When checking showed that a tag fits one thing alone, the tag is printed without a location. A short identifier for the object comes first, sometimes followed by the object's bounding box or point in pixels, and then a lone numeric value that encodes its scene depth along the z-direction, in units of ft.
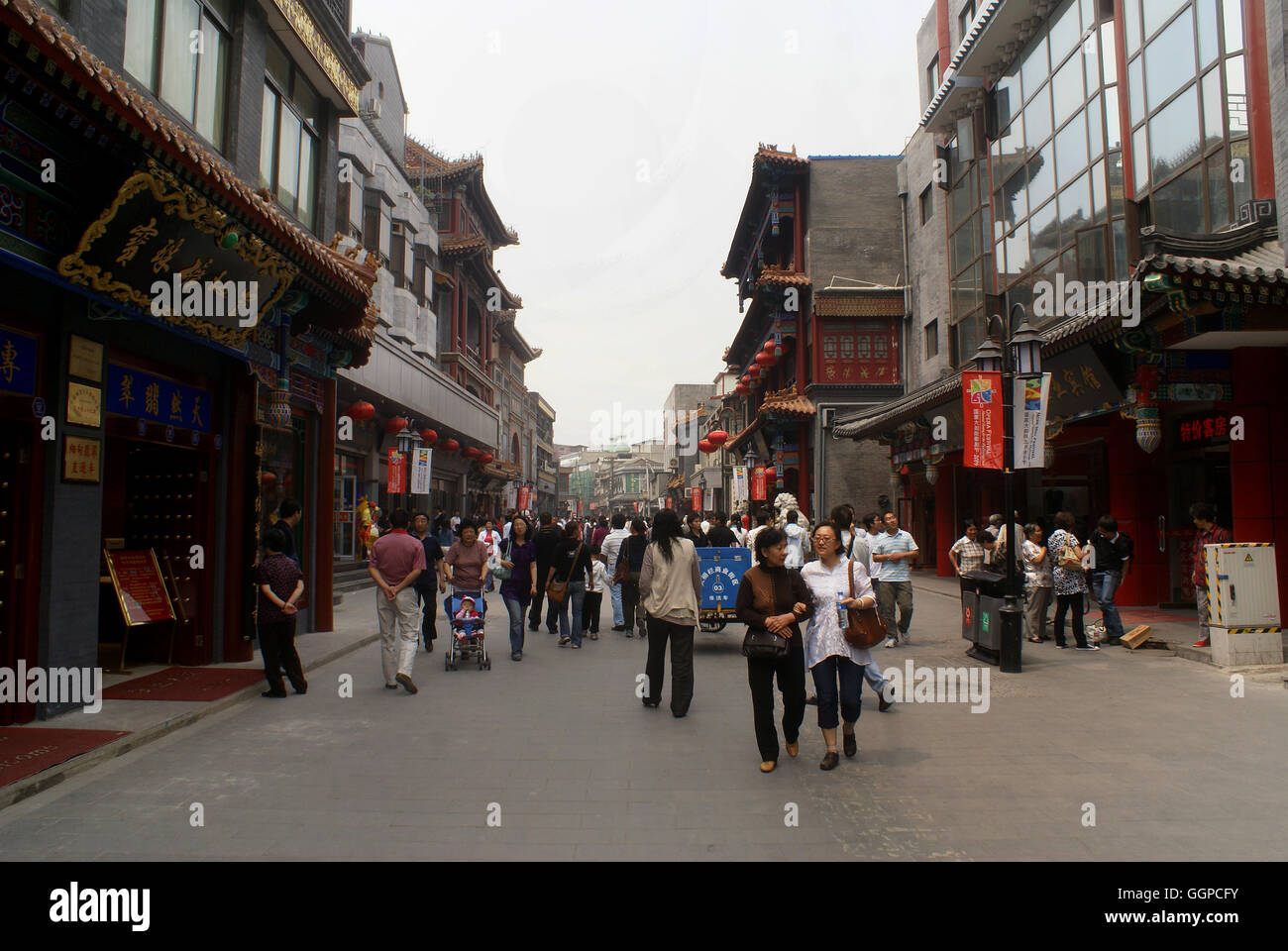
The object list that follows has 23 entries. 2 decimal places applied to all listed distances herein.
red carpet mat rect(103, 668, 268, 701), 25.46
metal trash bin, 31.74
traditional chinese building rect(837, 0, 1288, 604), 34.04
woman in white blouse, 19.29
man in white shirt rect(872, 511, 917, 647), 34.82
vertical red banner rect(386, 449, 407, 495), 65.67
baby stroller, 31.71
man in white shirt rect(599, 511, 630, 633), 41.88
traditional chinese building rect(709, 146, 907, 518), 88.69
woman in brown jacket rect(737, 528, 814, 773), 18.67
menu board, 28.57
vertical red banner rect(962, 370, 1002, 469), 35.91
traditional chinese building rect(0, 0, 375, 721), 20.83
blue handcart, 36.68
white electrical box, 29.76
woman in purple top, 34.17
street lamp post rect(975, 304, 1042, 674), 30.73
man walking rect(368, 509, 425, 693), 27.71
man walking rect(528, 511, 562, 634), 37.99
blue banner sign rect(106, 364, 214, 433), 26.23
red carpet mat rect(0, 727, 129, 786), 17.57
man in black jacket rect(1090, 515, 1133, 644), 35.91
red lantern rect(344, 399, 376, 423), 61.93
